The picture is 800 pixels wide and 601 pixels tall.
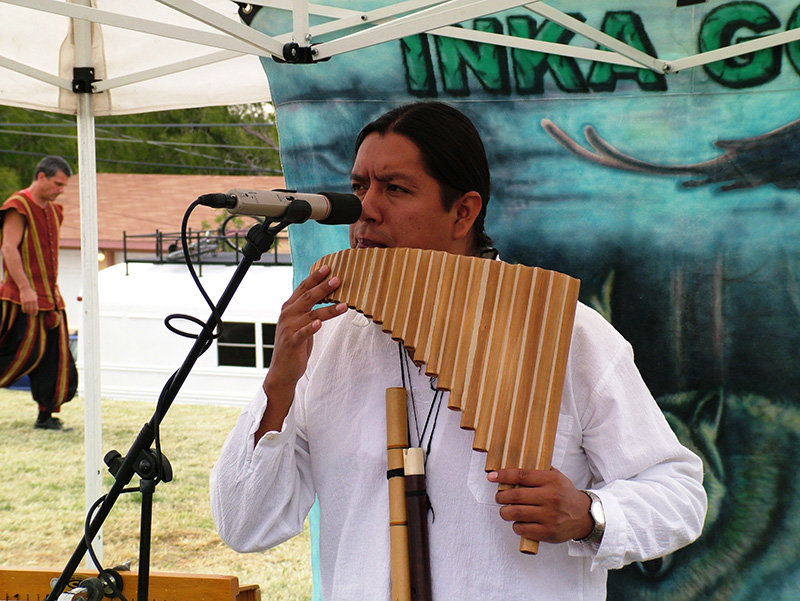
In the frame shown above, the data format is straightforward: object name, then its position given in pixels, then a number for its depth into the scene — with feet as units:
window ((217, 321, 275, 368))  29.71
